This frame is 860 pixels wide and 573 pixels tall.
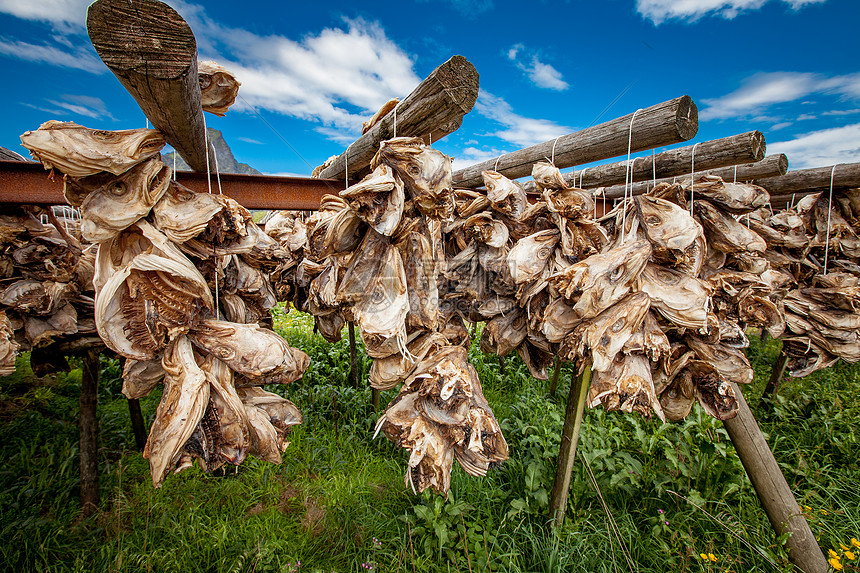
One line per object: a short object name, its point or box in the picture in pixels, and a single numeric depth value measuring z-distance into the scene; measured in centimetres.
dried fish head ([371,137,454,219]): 125
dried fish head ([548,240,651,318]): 150
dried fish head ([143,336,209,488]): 115
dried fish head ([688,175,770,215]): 182
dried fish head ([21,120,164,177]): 110
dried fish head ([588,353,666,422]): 142
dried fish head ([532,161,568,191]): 192
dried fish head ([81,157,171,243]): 119
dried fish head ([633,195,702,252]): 152
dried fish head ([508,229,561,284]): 184
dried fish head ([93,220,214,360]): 123
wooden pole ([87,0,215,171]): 97
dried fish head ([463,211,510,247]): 209
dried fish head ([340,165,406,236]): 121
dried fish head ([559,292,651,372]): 146
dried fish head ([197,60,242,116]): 153
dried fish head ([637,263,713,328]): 152
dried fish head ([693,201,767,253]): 187
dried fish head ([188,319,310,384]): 135
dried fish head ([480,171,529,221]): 204
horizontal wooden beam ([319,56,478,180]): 127
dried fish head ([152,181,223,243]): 128
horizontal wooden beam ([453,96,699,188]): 173
